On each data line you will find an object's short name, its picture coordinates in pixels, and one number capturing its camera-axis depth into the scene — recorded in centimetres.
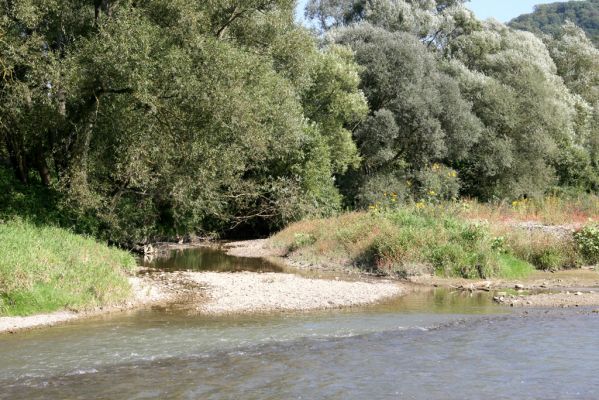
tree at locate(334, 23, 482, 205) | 4062
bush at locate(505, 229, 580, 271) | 2444
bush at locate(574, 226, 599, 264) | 2430
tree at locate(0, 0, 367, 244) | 2312
